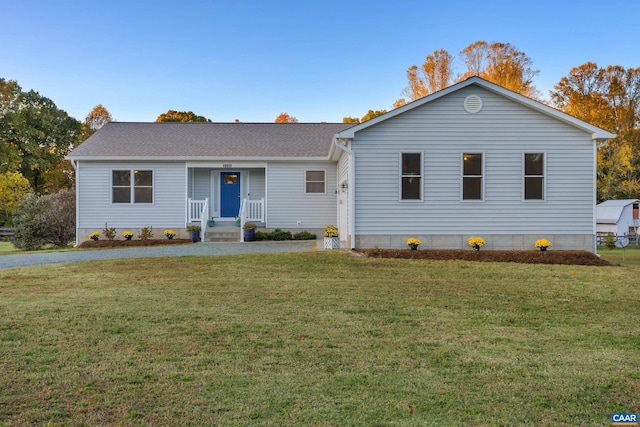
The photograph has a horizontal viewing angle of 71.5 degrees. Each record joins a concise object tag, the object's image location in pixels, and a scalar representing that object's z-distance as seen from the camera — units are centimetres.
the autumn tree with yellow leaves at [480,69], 3081
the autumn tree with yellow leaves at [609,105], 3241
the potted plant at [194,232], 1566
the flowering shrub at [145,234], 1587
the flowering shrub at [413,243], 1185
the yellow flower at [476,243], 1182
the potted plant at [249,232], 1558
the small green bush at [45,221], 1811
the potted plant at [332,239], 1265
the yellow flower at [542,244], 1182
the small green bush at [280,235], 1608
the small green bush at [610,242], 2382
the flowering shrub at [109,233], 1580
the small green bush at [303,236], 1628
